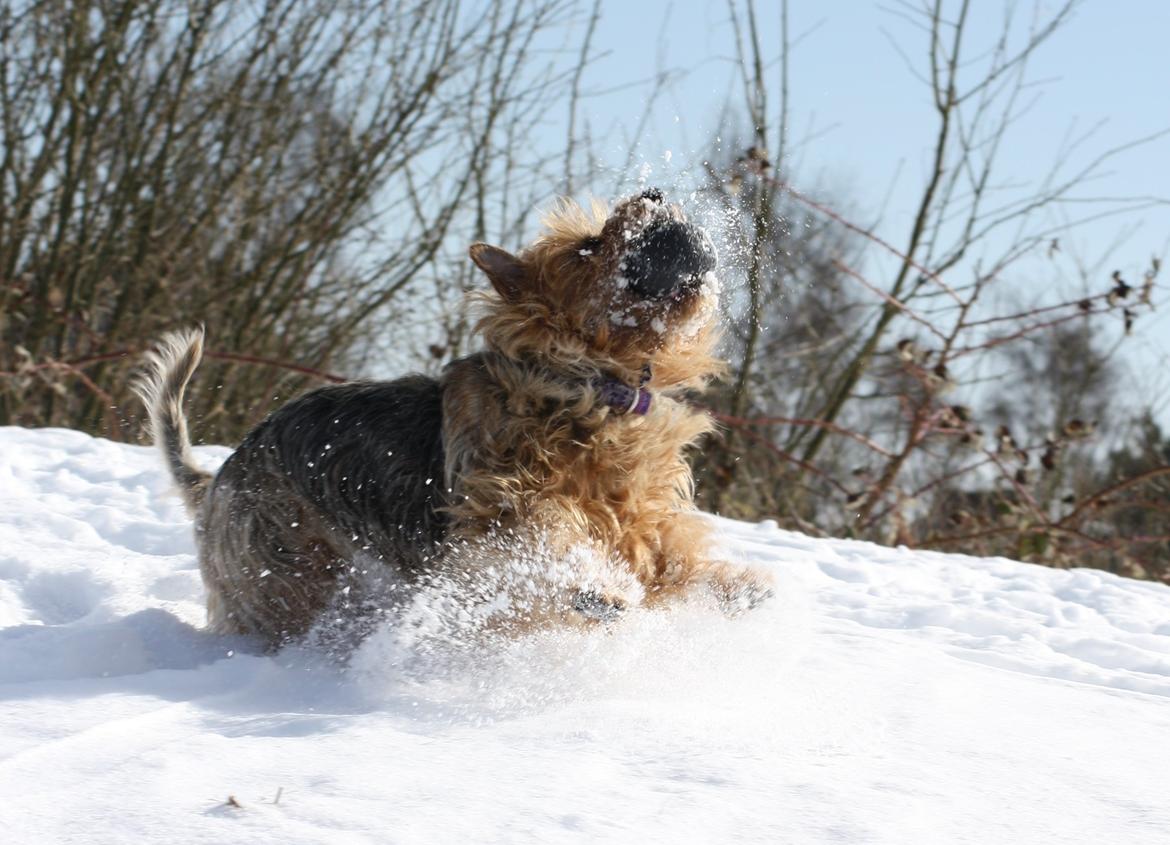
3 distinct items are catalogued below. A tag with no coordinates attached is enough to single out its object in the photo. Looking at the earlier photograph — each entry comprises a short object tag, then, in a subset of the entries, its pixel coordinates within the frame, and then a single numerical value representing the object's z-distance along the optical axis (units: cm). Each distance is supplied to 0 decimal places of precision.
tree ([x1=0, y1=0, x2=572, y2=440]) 973
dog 376
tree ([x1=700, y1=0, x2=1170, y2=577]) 727
